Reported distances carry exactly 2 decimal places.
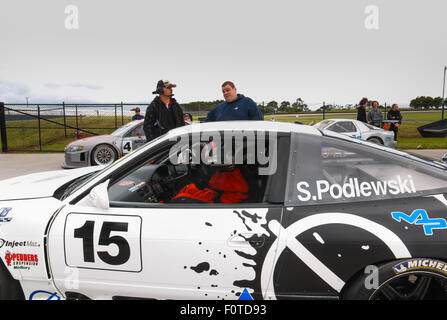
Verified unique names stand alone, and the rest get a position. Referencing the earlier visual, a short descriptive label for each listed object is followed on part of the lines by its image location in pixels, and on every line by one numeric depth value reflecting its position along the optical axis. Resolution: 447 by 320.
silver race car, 7.59
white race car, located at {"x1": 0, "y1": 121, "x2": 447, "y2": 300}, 1.61
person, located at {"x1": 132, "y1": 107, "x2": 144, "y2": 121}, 10.20
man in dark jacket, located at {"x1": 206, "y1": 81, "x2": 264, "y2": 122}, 4.12
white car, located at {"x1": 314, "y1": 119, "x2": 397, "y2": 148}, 9.56
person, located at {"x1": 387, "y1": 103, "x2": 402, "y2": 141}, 12.02
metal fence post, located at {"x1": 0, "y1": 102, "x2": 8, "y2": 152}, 10.27
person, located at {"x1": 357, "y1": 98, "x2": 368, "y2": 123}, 10.47
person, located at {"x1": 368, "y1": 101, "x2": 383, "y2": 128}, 11.82
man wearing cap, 4.59
